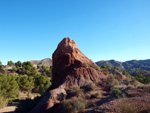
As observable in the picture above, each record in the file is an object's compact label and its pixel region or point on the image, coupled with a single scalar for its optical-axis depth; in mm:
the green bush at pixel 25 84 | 37062
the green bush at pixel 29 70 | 70919
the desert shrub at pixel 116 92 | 11227
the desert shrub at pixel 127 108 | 6132
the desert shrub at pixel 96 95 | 12157
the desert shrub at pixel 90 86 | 14178
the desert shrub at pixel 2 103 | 20359
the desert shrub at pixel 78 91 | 13025
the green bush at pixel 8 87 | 29316
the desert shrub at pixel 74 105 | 9625
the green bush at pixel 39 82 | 41797
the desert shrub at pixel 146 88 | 11312
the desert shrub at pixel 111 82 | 15248
